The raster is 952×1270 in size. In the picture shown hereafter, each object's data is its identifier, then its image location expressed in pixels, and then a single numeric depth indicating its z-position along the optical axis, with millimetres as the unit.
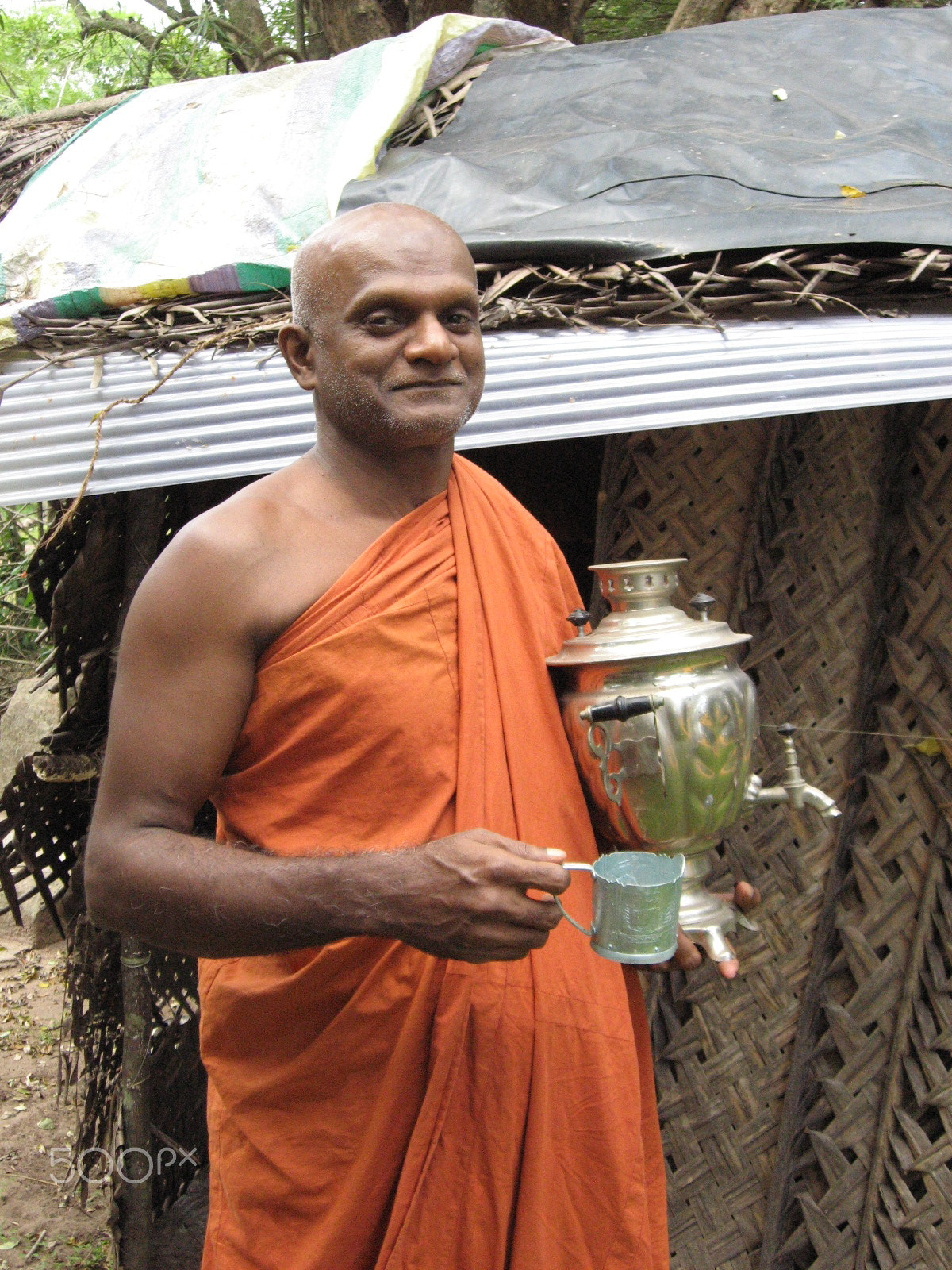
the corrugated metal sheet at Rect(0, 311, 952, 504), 2059
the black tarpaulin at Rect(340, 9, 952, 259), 2453
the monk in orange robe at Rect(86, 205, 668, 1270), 1443
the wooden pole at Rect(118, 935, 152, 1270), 2814
